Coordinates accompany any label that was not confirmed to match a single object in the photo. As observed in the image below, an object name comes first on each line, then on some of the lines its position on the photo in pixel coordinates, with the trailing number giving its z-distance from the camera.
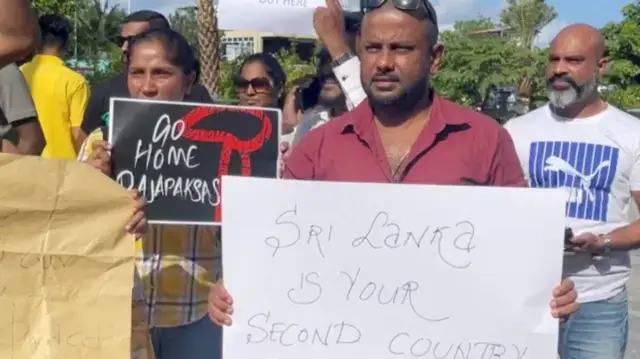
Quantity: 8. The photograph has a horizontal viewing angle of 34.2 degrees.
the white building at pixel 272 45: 43.81
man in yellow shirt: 5.52
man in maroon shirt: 3.06
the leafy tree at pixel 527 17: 47.25
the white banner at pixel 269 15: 6.37
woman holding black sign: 3.62
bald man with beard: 4.09
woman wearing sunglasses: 5.41
